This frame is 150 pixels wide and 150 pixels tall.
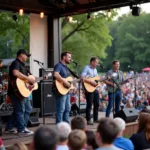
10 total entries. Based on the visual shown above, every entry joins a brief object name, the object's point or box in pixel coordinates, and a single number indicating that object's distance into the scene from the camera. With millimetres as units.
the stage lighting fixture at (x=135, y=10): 8516
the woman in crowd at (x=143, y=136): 4262
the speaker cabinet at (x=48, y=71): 8998
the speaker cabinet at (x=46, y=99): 9102
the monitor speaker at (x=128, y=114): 7676
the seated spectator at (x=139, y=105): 12266
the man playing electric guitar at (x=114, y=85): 8094
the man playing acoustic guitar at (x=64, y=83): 6495
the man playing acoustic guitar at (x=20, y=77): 5898
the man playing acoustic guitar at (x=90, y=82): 7470
